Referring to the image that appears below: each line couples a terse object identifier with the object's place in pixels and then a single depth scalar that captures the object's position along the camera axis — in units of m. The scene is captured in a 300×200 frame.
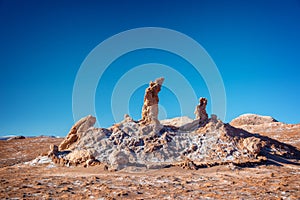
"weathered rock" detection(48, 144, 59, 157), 21.88
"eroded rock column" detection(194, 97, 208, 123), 25.50
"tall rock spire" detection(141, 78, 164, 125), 23.71
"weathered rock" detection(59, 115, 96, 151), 23.83
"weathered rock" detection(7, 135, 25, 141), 50.90
